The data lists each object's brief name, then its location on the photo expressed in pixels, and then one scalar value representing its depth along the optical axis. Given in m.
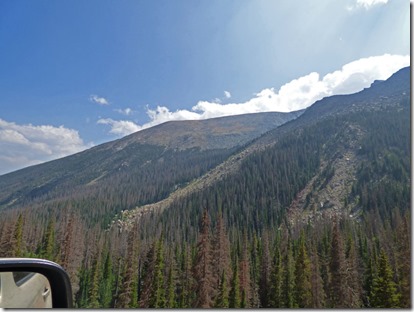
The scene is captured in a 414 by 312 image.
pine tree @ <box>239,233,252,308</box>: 33.62
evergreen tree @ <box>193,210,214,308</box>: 27.30
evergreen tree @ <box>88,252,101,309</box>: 42.66
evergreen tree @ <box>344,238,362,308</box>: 30.73
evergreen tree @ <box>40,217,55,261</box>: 41.22
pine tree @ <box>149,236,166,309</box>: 34.22
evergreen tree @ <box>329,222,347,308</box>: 31.12
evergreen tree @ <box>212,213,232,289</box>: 31.77
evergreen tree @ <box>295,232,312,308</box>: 32.78
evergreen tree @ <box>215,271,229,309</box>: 31.37
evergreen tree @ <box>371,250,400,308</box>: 26.48
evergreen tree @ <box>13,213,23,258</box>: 36.20
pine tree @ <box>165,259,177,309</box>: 37.03
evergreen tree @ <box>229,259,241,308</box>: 32.15
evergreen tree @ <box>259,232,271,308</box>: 42.98
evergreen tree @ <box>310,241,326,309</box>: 32.56
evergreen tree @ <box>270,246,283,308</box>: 36.81
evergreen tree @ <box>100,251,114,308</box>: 46.12
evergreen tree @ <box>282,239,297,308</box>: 35.09
